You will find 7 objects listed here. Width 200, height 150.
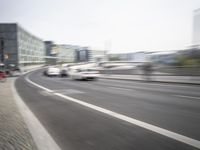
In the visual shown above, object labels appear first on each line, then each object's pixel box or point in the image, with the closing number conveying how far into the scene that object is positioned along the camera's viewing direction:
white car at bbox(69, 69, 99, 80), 19.26
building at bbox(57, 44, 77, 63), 111.70
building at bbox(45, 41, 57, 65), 104.98
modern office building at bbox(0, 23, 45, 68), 65.17
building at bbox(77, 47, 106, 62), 109.41
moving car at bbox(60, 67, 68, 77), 28.70
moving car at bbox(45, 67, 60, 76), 31.39
